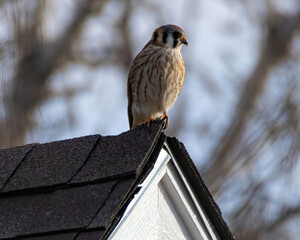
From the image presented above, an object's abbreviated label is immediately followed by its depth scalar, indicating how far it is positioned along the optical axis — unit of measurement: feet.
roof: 15.19
